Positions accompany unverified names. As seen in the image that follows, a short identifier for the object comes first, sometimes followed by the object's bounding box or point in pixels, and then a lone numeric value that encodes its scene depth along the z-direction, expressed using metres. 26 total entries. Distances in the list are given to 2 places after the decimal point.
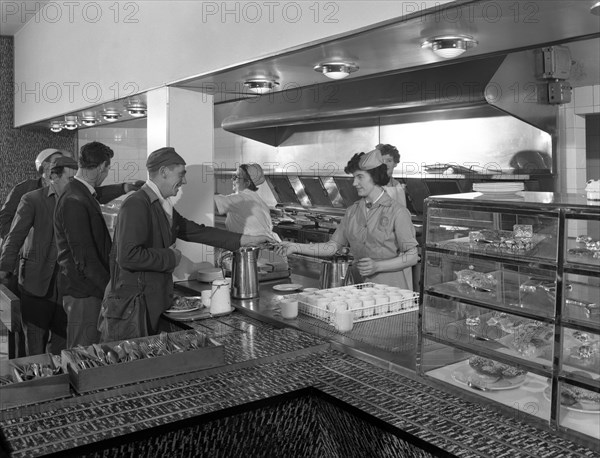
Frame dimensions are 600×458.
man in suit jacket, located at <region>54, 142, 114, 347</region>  4.13
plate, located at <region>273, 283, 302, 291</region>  3.73
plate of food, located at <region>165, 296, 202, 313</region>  3.32
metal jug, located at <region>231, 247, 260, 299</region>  3.51
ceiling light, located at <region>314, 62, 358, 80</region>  3.56
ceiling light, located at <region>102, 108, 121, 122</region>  6.01
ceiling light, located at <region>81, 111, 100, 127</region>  6.48
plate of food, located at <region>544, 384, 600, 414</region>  1.83
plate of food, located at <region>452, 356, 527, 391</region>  2.09
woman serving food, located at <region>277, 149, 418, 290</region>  3.93
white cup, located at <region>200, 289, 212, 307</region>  3.39
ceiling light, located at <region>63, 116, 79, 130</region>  7.11
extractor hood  4.95
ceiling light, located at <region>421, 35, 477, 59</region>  2.92
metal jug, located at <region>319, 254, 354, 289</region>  3.60
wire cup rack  3.00
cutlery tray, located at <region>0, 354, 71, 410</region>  2.04
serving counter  1.80
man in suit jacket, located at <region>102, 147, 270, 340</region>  3.25
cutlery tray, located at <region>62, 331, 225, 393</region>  2.18
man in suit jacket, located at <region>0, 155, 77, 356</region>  4.76
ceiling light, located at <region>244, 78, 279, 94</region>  4.11
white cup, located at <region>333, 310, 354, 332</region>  2.77
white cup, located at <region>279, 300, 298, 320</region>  3.03
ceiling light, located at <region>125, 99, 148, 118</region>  5.25
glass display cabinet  1.79
